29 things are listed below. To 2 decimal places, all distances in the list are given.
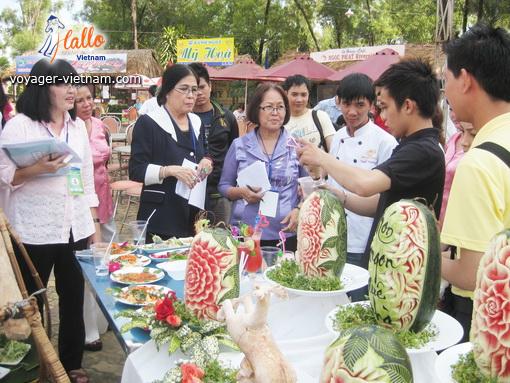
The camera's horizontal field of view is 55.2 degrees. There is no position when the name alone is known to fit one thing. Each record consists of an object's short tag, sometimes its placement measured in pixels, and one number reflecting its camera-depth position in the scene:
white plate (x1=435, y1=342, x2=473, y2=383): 1.09
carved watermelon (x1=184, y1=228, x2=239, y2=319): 1.68
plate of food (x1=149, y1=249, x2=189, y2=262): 2.64
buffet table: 1.44
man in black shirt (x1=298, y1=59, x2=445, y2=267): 1.96
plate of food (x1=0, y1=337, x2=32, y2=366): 2.55
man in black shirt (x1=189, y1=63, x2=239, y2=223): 3.77
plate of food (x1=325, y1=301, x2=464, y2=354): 1.31
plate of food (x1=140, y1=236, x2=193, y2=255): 2.78
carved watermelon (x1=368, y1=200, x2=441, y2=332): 1.34
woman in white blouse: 2.56
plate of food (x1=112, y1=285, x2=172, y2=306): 1.99
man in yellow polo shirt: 1.30
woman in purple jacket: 2.99
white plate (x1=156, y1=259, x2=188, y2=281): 2.38
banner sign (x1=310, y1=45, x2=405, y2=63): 15.63
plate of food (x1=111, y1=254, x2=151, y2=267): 2.50
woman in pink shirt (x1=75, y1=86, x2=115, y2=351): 3.59
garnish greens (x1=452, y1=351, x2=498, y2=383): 1.06
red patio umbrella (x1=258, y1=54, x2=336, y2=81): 10.72
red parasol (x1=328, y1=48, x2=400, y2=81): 9.41
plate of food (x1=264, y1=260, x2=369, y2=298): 1.74
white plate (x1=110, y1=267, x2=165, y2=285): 2.24
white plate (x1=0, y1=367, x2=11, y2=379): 2.38
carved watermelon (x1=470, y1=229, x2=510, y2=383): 1.01
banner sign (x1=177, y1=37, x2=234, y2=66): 17.28
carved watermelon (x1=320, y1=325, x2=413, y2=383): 0.94
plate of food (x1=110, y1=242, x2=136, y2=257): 2.63
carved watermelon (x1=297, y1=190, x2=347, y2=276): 1.80
